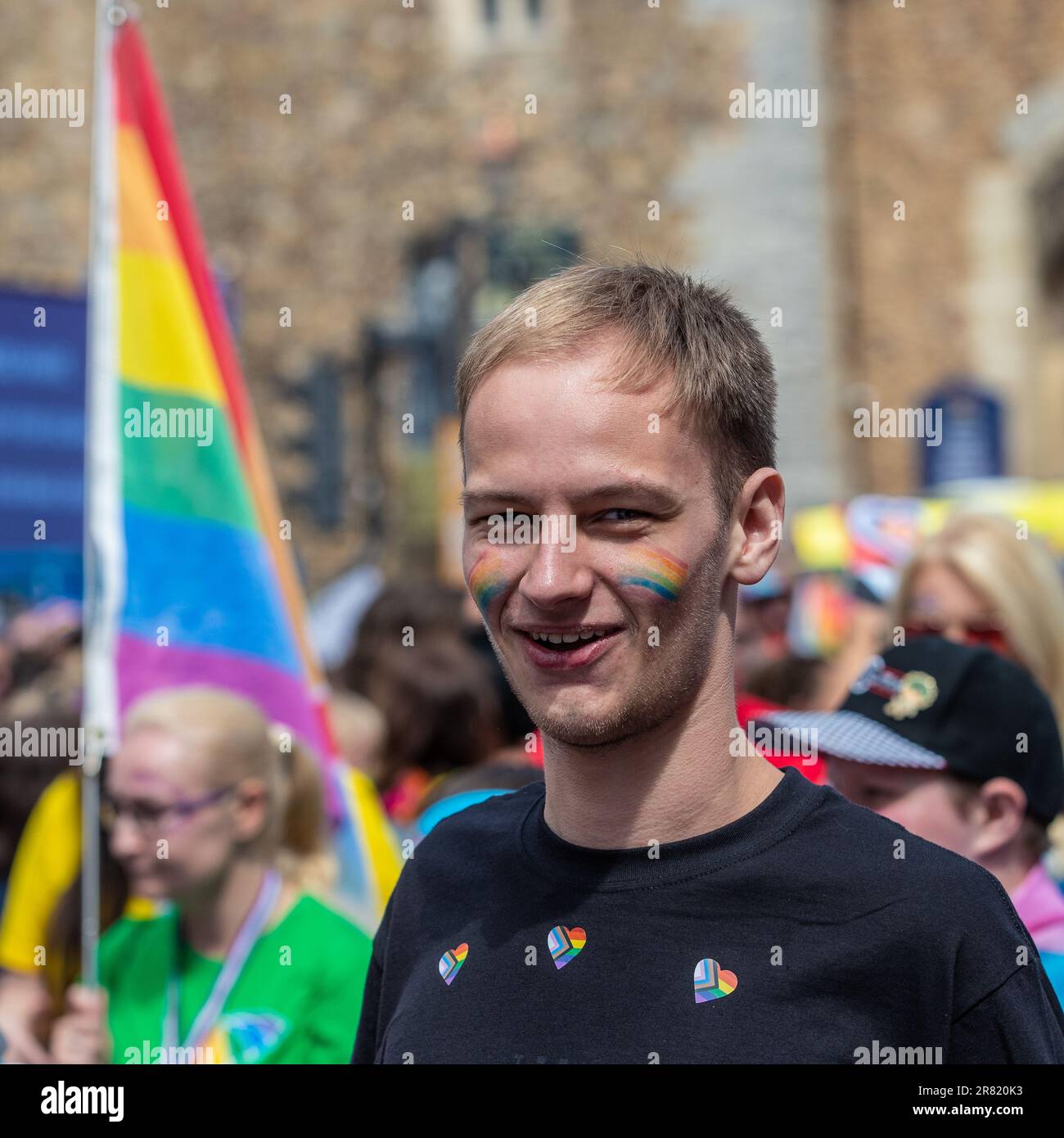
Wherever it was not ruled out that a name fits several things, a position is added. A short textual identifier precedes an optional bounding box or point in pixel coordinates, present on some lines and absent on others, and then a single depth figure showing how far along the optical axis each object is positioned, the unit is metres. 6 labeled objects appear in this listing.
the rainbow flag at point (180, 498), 3.31
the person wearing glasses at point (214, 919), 2.60
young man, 1.33
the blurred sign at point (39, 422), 4.90
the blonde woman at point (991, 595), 3.24
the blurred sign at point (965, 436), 13.02
